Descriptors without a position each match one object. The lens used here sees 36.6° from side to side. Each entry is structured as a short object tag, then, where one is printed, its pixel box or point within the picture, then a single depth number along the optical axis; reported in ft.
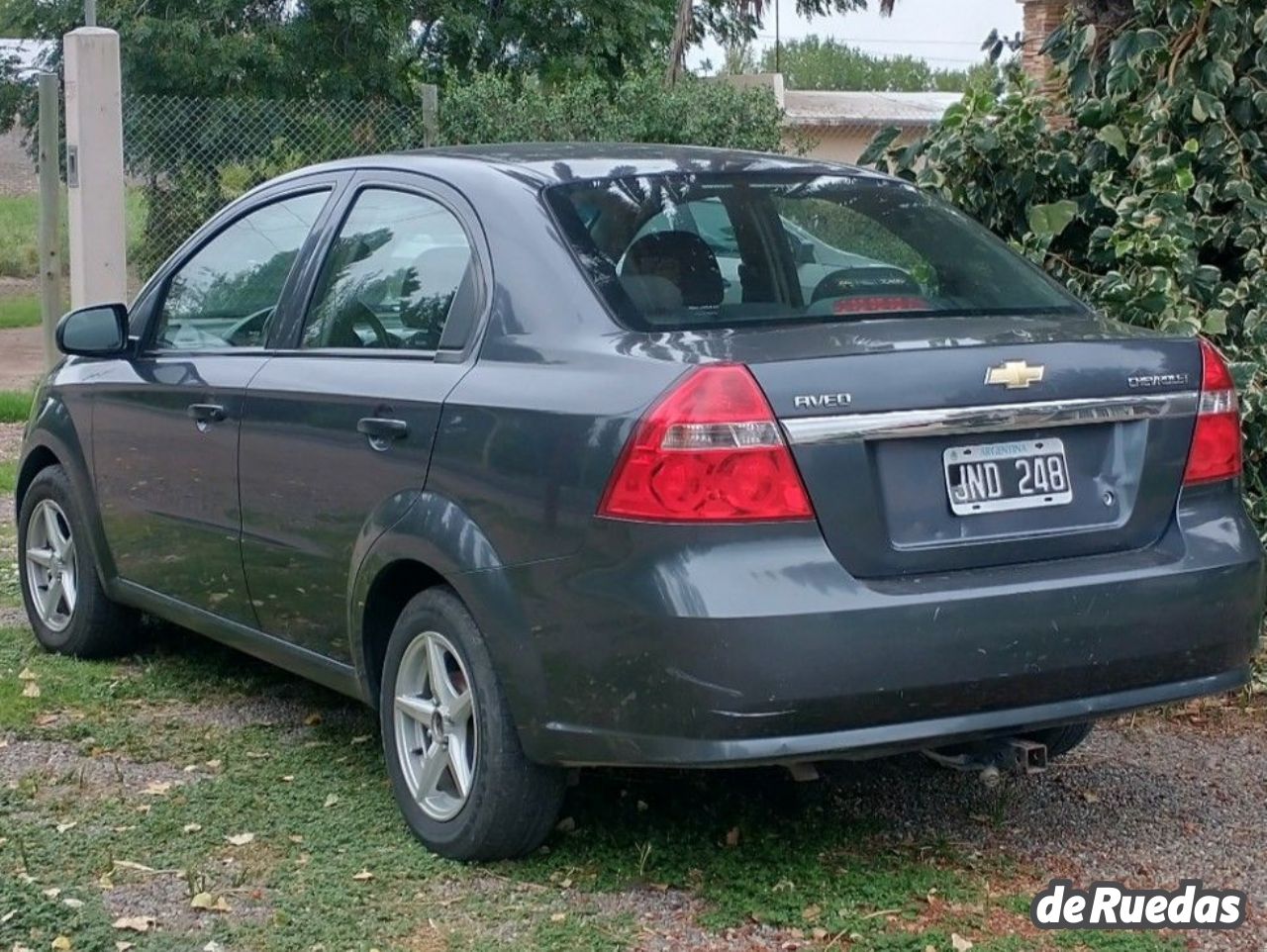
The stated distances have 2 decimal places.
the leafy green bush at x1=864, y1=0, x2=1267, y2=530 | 20.25
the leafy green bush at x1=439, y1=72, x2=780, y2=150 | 46.42
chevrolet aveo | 12.35
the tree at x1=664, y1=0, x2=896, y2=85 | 90.59
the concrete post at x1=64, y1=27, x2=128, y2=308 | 34.42
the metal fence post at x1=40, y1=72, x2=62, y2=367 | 36.42
